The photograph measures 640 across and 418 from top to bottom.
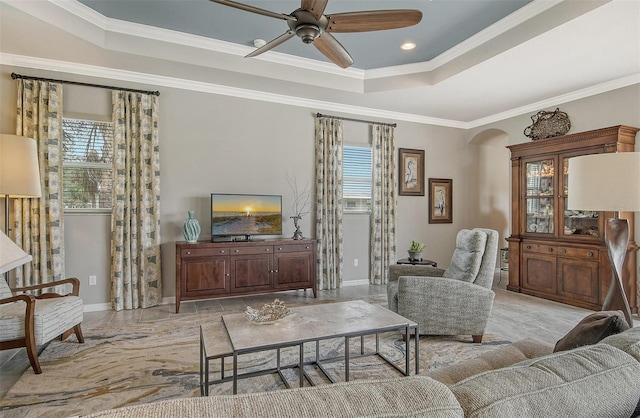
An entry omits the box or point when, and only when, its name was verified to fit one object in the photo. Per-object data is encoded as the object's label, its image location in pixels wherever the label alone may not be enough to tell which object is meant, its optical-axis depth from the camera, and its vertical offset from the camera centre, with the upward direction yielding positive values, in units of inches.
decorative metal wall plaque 190.5 +48.6
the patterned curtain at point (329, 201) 205.3 +4.5
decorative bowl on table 89.0 -28.3
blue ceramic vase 167.3 -10.2
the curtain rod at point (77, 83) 147.2 +58.3
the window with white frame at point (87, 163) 159.9 +22.0
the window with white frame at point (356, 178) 220.4 +20.0
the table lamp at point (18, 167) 114.2 +14.6
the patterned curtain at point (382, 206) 221.9 +1.6
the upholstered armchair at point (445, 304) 120.6 -34.5
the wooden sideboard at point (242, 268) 161.2 -30.1
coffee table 77.5 -31.2
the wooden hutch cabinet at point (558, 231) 160.9 -12.3
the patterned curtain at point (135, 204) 161.5 +2.3
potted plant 187.8 -24.1
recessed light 157.8 +77.2
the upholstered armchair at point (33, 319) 98.3 -33.6
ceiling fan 88.9 +52.3
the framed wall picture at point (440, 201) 245.6 +5.4
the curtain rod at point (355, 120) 206.2 +57.0
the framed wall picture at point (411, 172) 234.1 +25.4
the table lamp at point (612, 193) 79.2 +3.8
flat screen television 177.0 -3.5
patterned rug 86.4 -48.6
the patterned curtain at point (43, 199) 146.9 +4.4
